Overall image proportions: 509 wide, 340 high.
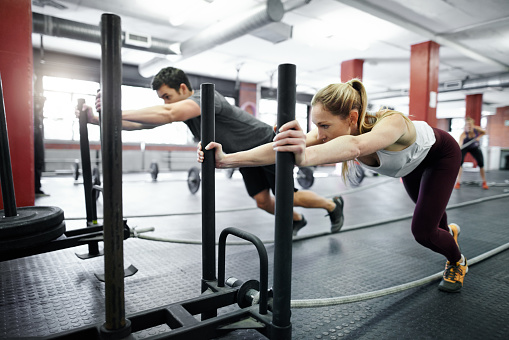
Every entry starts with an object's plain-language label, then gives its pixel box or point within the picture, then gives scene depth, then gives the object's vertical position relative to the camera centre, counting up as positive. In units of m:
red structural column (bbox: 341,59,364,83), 7.77 +2.07
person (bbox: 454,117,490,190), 5.39 +0.24
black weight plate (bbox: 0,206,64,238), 1.16 -0.25
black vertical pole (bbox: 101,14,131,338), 0.71 -0.01
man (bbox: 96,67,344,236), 1.78 +0.19
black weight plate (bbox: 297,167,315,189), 5.23 -0.36
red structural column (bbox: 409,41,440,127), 6.11 +1.40
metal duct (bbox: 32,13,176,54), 4.59 +1.79
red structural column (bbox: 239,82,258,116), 10.57 +1.90
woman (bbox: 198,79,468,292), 0.93 +0.01
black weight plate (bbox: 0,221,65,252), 1.15 -0.32
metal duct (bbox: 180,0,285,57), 4.22 +1.84
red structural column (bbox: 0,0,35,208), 2.13 +0.43
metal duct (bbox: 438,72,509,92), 8.23 +1.91
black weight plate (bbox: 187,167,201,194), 4.60 -0.36
